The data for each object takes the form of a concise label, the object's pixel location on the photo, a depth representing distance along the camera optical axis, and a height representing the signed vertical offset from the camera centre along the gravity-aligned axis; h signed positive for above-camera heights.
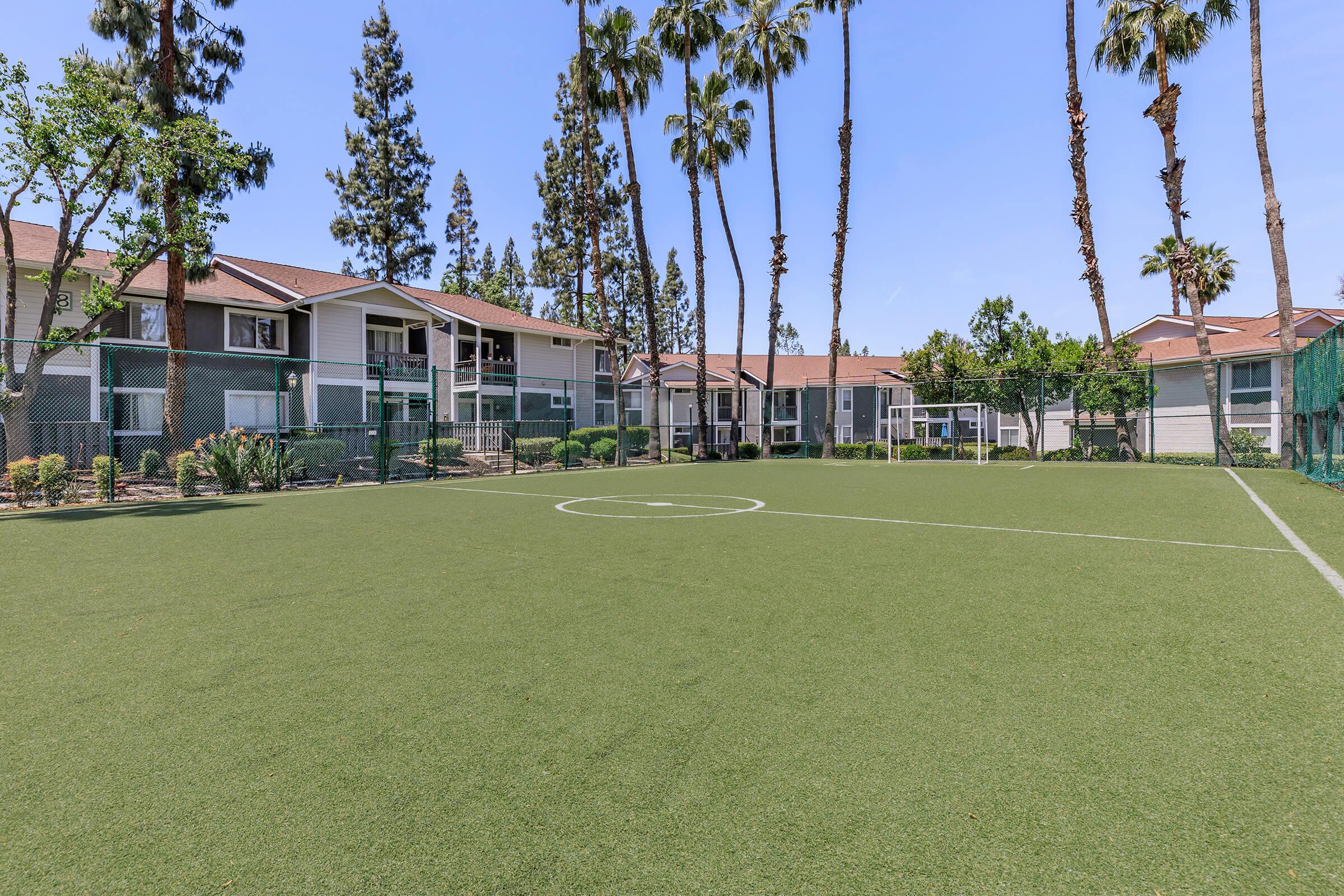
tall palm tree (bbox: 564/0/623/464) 23.81 +9.62
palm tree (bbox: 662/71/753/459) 29.95 +13.89
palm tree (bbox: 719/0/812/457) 27.22 +15.91
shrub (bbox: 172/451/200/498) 12.14 -0.58
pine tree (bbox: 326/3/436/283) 33.19 +13.51
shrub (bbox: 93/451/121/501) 11.05 -0.51
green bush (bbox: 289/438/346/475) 15.42 -0.25
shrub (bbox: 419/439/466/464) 19.41 -0.31
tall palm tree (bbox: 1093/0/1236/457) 19.92 +11.66
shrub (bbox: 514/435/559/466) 20.67 -0.37
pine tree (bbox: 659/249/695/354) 70.00 +13.62
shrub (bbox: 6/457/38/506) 10.34 -0.53
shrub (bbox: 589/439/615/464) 23.19 -0.47
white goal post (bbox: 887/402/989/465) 23.23 +0.35
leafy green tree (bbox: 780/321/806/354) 126.25 +18.62
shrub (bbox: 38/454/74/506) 10.44 -0.53
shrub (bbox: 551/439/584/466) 21.64 -0.48
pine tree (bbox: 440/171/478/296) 47.12 +14.62
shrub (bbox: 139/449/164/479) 14.85 -0.47
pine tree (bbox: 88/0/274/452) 15.12 +8.55
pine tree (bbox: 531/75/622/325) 38.56 +14.34
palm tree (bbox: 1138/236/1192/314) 32.25 +8.24
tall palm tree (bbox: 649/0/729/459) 26.61 +15.88
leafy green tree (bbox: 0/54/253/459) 12.73 +5.53
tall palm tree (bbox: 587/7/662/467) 25.33 +14.12
